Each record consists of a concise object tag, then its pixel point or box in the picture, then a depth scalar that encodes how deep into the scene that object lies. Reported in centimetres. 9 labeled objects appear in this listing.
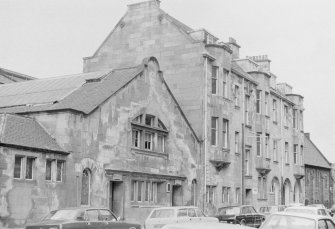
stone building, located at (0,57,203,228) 2461
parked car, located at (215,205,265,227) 2942
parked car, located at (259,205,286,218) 3565
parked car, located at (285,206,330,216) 2448
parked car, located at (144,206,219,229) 2291
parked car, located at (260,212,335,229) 1439
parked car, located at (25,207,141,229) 1816
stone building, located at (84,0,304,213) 3925
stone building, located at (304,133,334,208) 6581
